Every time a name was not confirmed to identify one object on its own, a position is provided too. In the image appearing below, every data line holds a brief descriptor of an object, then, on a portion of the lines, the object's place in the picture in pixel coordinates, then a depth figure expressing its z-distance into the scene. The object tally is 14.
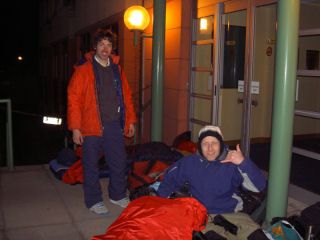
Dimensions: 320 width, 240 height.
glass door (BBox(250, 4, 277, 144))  7.16
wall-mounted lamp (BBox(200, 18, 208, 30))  6.32
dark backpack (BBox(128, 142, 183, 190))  4.60
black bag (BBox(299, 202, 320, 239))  2.63
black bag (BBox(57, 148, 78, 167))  5.25
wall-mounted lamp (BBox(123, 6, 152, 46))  6.50
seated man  2.77
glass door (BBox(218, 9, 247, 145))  6.53
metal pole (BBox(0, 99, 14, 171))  5.54
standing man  3.84
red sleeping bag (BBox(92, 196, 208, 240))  2.42
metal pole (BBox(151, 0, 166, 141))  5.51
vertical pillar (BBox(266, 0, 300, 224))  3.22
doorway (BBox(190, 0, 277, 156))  5.24
